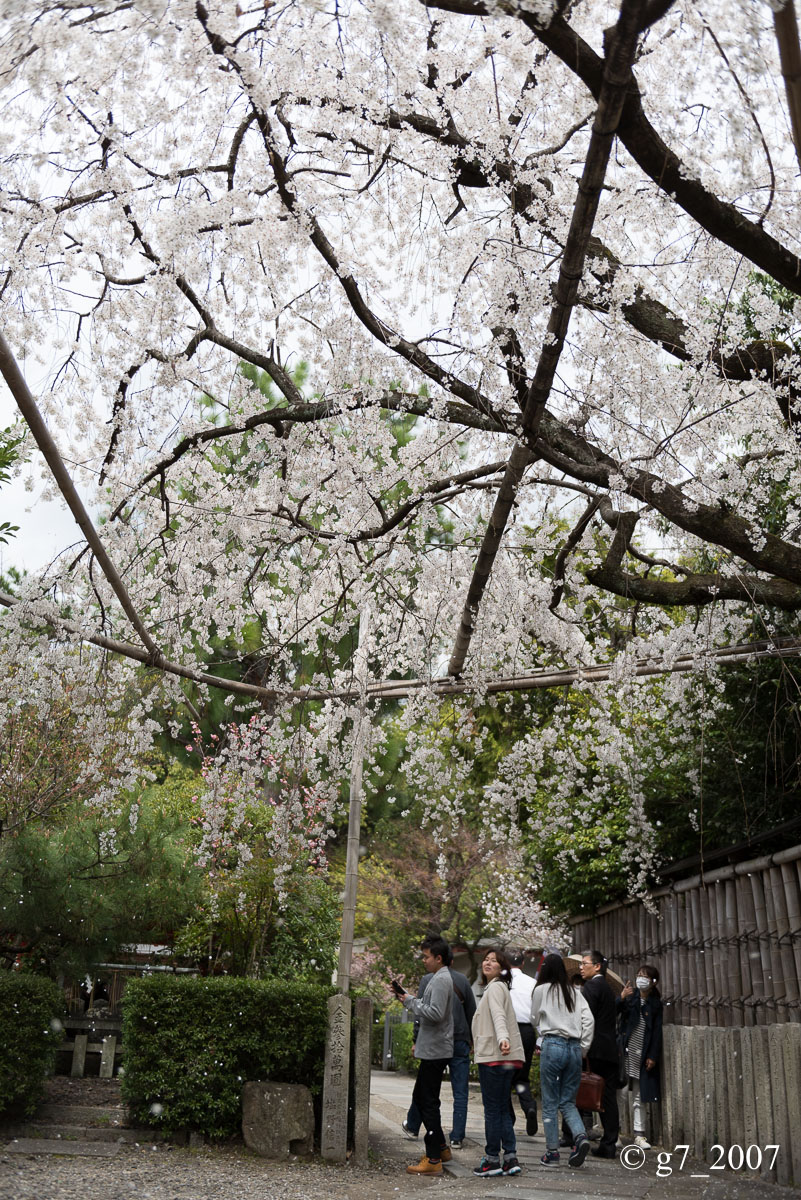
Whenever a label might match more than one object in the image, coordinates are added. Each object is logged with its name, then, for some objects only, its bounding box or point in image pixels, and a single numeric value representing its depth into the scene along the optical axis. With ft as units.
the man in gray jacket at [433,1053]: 21.11
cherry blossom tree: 14.67
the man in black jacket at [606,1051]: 23.39
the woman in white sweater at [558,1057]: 21.39
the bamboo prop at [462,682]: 19.24
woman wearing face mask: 23.71
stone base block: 21.99
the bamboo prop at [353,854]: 24.70
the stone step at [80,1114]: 23.16
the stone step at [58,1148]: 20.86
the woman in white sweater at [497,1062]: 19.86
